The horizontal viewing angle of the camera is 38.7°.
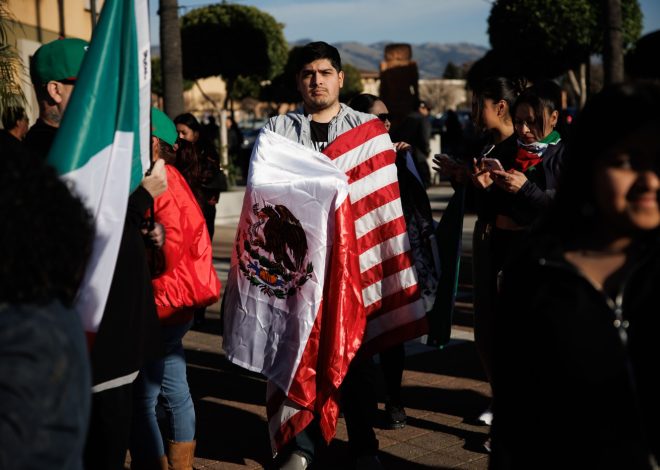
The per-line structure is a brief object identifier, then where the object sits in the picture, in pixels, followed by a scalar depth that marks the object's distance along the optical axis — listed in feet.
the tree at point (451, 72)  380.17
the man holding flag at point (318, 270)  13.92
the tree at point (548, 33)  85.25
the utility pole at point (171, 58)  42.29
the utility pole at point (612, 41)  44.06
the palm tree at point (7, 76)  20.11
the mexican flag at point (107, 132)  9.29
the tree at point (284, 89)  128.82
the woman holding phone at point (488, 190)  15.30
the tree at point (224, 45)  90.48
